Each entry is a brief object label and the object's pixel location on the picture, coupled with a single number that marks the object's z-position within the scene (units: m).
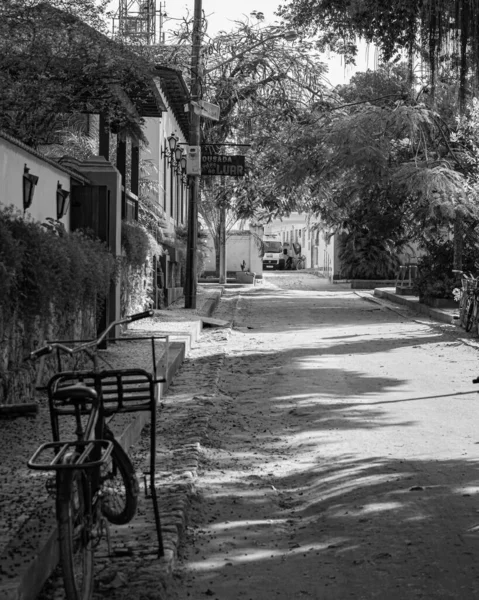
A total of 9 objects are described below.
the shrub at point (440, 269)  26.38
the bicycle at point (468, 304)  18.77
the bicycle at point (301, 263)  76.25
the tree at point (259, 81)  32.19
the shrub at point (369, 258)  46.62
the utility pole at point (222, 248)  42.38
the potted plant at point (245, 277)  45.25
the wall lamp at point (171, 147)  28.80
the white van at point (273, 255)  75.19
